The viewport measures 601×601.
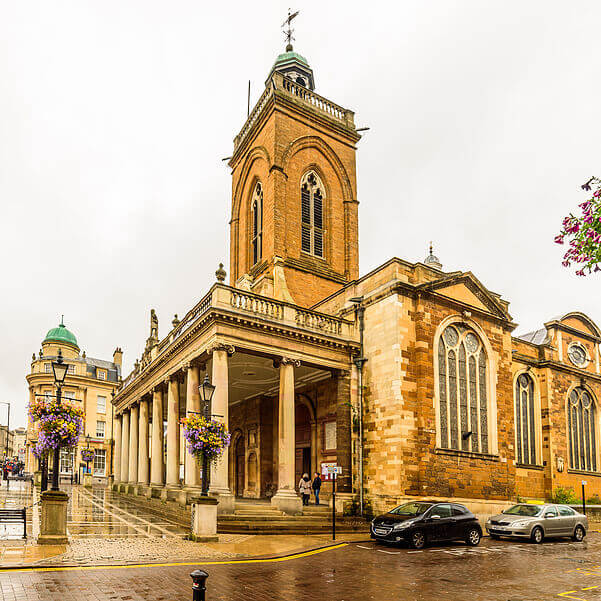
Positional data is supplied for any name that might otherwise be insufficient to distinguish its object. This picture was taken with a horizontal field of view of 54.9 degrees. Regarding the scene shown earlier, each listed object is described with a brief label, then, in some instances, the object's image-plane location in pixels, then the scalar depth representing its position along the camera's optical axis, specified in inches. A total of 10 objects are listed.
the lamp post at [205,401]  624.4
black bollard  215.3
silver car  745.0
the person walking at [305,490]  927.7
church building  856.9
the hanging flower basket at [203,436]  650.8
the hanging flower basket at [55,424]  627.5
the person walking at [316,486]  968.9
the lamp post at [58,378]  585.8
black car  652.1
